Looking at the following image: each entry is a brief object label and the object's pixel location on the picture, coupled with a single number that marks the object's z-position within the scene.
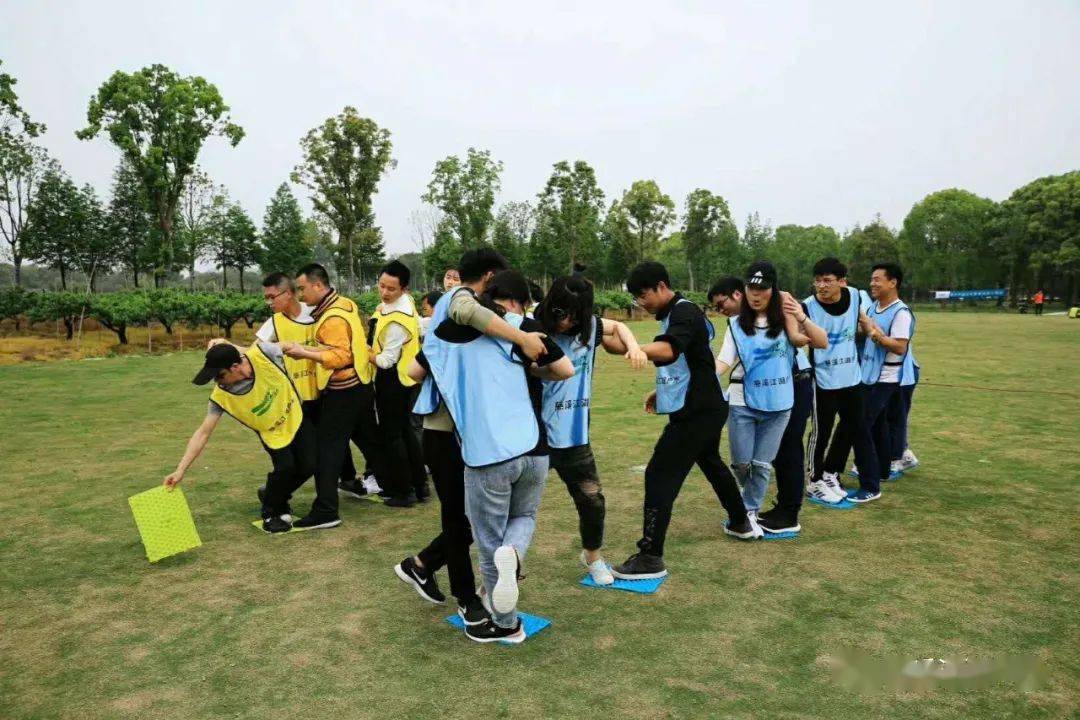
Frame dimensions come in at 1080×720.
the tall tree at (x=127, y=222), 52.71
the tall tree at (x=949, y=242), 66.06
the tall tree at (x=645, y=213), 50.78
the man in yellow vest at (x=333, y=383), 5.42
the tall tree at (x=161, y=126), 33.41
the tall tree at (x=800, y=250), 86.81
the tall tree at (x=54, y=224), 45.31
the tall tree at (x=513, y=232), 55.34
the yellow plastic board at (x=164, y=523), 4.76
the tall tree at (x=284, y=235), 61.28
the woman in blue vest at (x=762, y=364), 5.02
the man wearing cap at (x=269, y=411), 4.95
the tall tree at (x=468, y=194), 45.03
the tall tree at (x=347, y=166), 36.72
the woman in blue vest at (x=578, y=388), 3.93
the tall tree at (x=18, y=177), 41.03
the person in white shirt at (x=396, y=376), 5.95
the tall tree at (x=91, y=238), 48.91
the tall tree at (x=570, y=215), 48.09
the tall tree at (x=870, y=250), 71.19
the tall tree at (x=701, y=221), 55.00
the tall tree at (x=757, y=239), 83.50
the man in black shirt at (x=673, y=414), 4.46
